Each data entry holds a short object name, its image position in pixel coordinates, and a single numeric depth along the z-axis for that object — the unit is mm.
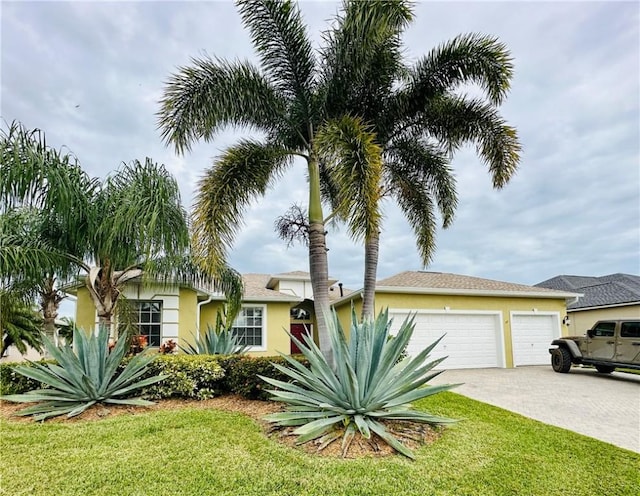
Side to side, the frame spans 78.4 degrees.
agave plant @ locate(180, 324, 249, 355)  11055
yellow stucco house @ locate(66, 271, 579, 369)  14344
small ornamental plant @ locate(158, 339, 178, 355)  11078
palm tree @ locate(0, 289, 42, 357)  16562
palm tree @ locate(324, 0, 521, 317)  7758
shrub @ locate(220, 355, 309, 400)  7742
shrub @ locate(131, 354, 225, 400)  7844
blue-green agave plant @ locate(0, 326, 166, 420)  6852
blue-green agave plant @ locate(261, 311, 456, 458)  5312
